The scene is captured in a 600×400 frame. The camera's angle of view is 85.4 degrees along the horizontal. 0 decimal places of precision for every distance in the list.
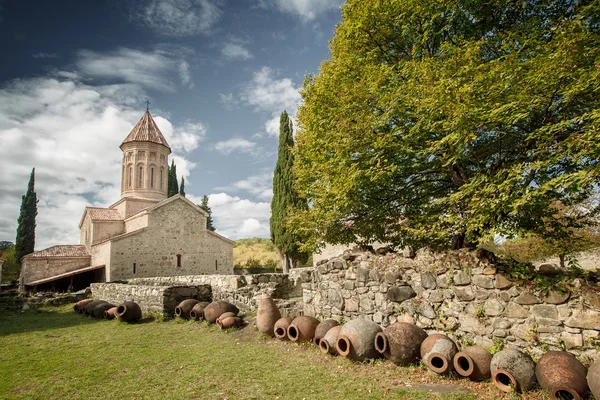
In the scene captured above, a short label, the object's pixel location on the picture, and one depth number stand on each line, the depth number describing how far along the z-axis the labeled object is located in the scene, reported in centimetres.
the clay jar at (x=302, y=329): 724
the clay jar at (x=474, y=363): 486
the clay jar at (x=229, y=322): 900
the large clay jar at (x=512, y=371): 446
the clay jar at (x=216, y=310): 962
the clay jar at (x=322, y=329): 688
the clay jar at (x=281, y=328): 757
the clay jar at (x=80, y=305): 1362
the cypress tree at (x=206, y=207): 4841
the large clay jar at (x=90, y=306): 1254
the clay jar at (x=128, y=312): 1079
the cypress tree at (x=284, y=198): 2491
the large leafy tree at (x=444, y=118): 519
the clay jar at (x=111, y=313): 1152
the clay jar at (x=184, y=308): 1072
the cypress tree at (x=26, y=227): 2969
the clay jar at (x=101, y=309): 1212
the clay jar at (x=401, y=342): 557
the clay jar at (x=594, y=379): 386
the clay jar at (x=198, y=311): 1026
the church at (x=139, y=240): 2283
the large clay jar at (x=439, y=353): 509
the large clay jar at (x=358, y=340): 588
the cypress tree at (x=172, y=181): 4031
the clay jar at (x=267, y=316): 805
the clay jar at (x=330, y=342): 638
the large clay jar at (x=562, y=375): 402
